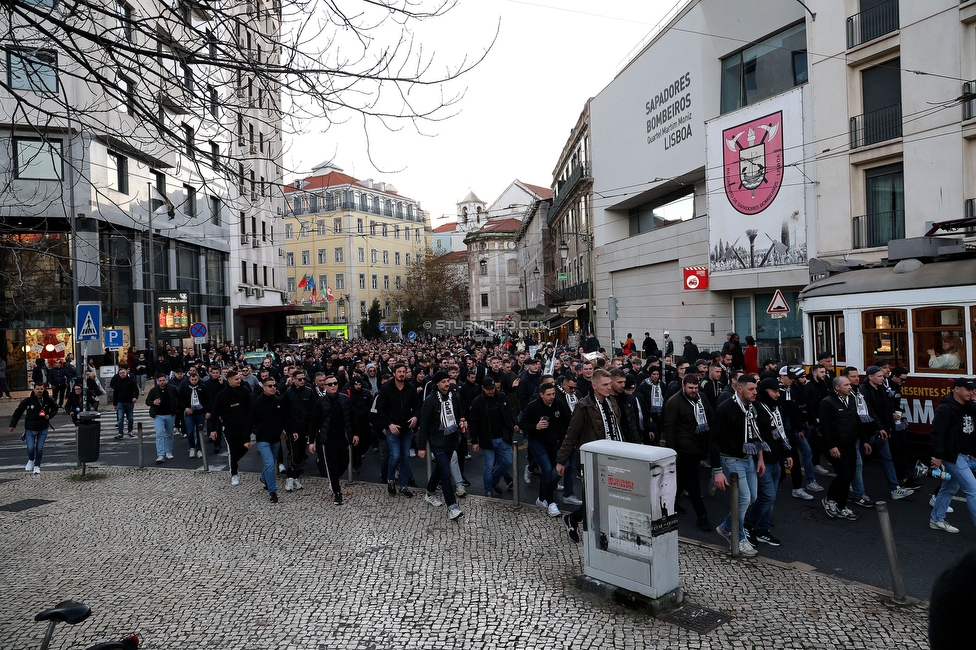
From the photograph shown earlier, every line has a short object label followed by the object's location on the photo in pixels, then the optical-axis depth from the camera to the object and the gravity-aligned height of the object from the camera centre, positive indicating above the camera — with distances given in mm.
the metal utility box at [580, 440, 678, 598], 5277 -1676
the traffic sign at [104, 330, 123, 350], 21641 -111
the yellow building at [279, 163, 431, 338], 74938 +8774
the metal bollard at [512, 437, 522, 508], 8398 -2122
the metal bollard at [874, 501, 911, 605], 5297 -2082
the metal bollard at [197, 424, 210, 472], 11633 -2033
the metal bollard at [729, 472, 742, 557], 6473 -1983
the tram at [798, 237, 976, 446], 10445 -96
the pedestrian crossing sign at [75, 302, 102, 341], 16125 +393
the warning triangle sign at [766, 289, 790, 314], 16484 +247
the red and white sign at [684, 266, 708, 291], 26438 +1592
